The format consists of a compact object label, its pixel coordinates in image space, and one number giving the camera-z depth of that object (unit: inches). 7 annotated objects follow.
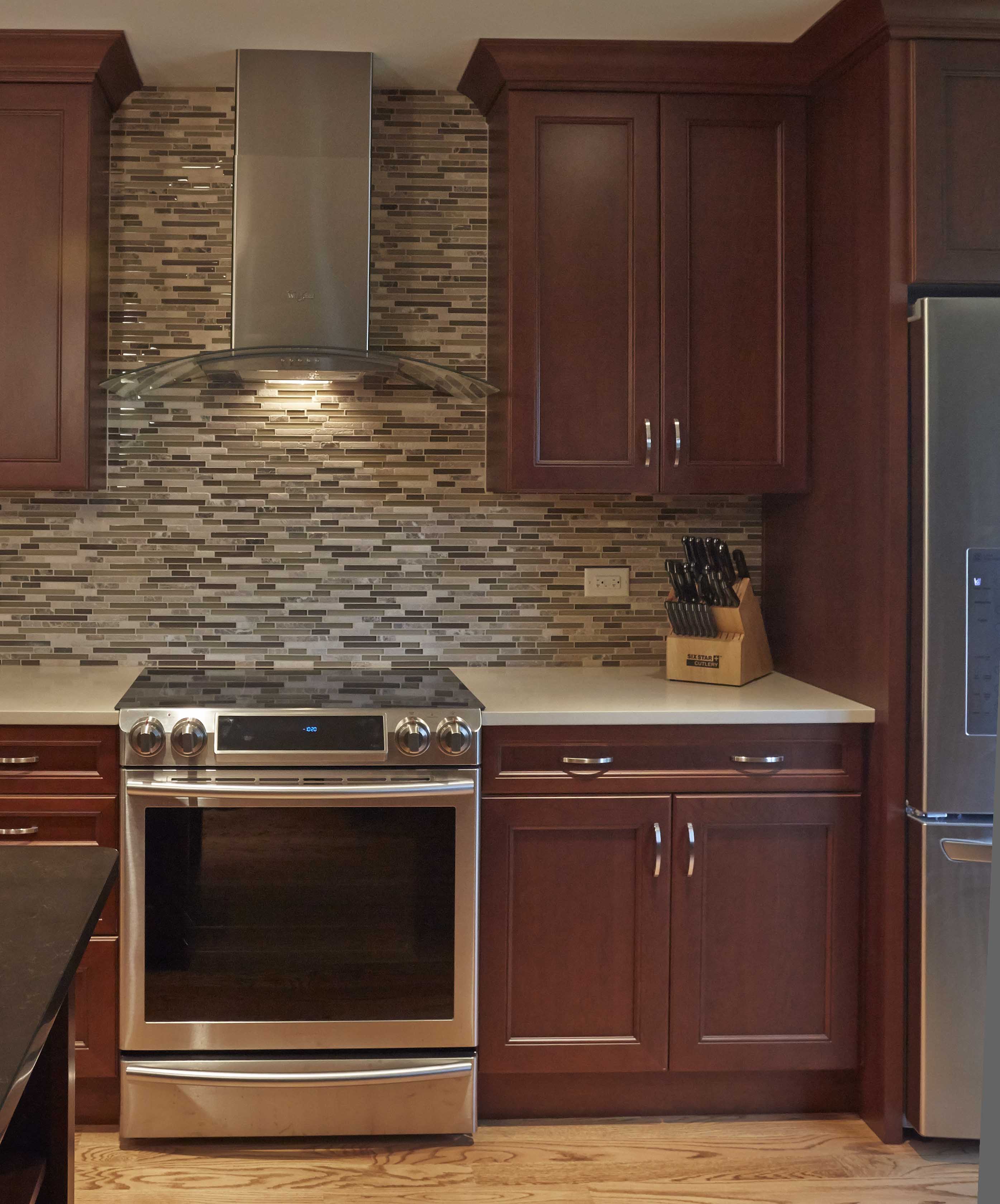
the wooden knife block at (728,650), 107.2
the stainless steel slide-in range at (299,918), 89.9
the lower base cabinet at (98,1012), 90.4
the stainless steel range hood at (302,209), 105.2
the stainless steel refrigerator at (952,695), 88.0
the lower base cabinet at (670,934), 94.0
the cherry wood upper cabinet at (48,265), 103.3
